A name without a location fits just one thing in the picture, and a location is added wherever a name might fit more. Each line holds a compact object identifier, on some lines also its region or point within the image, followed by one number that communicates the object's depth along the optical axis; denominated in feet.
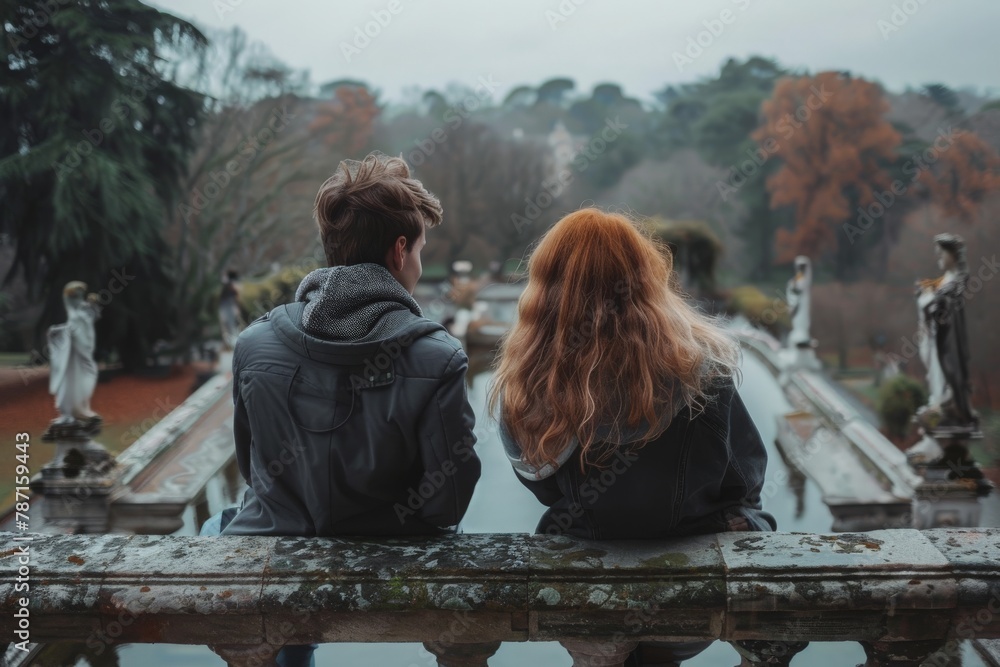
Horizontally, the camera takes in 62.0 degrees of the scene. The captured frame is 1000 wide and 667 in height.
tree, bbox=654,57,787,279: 61.26
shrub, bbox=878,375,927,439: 35.58
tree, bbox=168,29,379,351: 45.06
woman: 4.27
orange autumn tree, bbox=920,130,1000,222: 42.14
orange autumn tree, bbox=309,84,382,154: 54.75
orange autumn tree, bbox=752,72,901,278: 54.85
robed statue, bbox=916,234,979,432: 19.88
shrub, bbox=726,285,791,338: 52.65
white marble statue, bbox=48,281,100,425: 20.44
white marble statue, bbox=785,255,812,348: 37.09
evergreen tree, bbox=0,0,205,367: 29.78
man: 4.31
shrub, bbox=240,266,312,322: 40.34
